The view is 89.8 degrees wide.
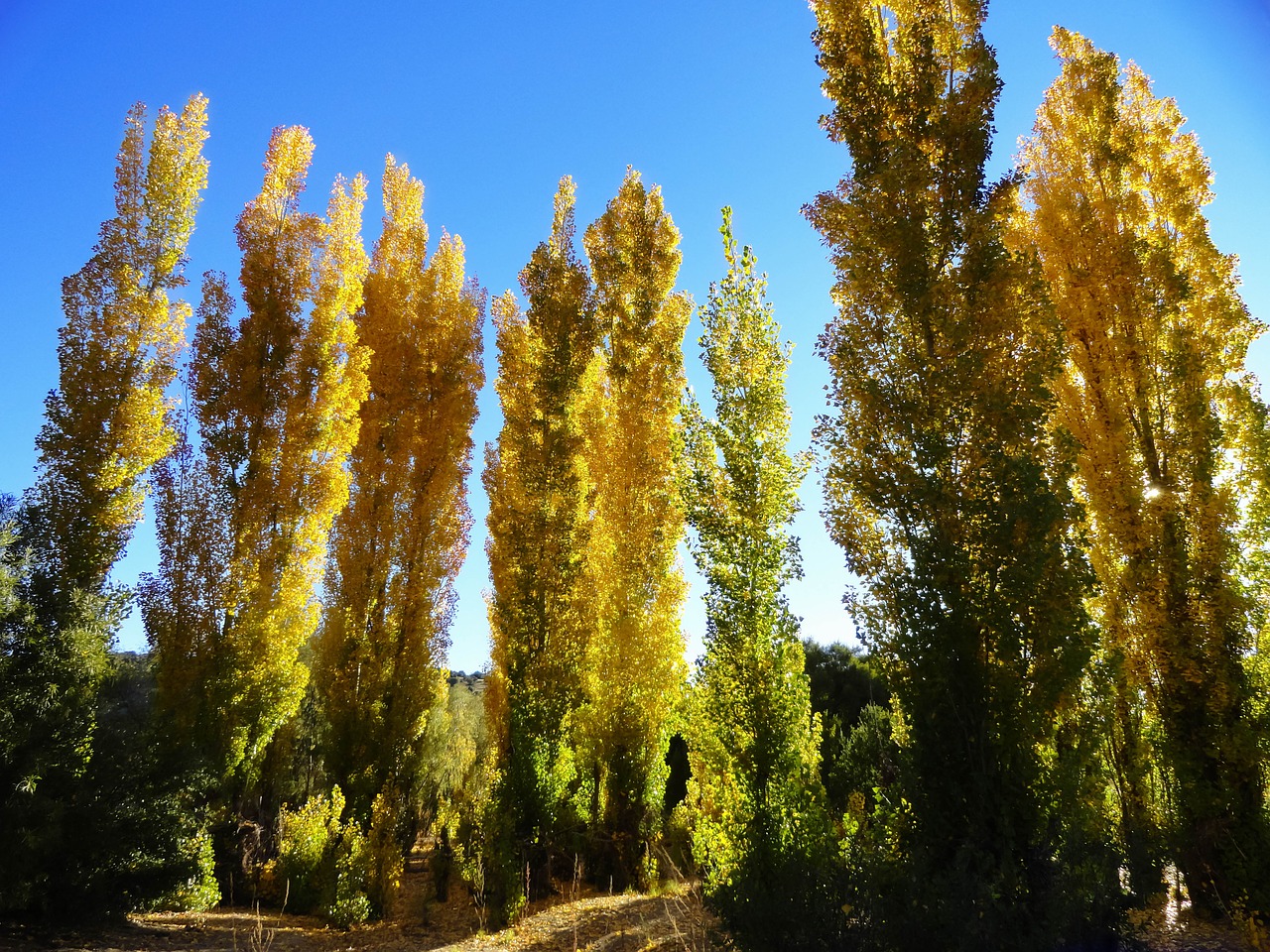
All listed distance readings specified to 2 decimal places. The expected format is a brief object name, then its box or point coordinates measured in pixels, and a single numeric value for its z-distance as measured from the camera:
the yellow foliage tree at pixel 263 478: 11.52
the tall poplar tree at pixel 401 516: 12.44
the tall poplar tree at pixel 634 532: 12.05
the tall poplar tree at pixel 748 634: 6.94
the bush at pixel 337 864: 10.21
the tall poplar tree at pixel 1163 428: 9.23
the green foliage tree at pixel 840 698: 17.06
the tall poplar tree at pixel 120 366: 10.55
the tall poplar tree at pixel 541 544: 10.91
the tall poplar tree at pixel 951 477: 5.39
